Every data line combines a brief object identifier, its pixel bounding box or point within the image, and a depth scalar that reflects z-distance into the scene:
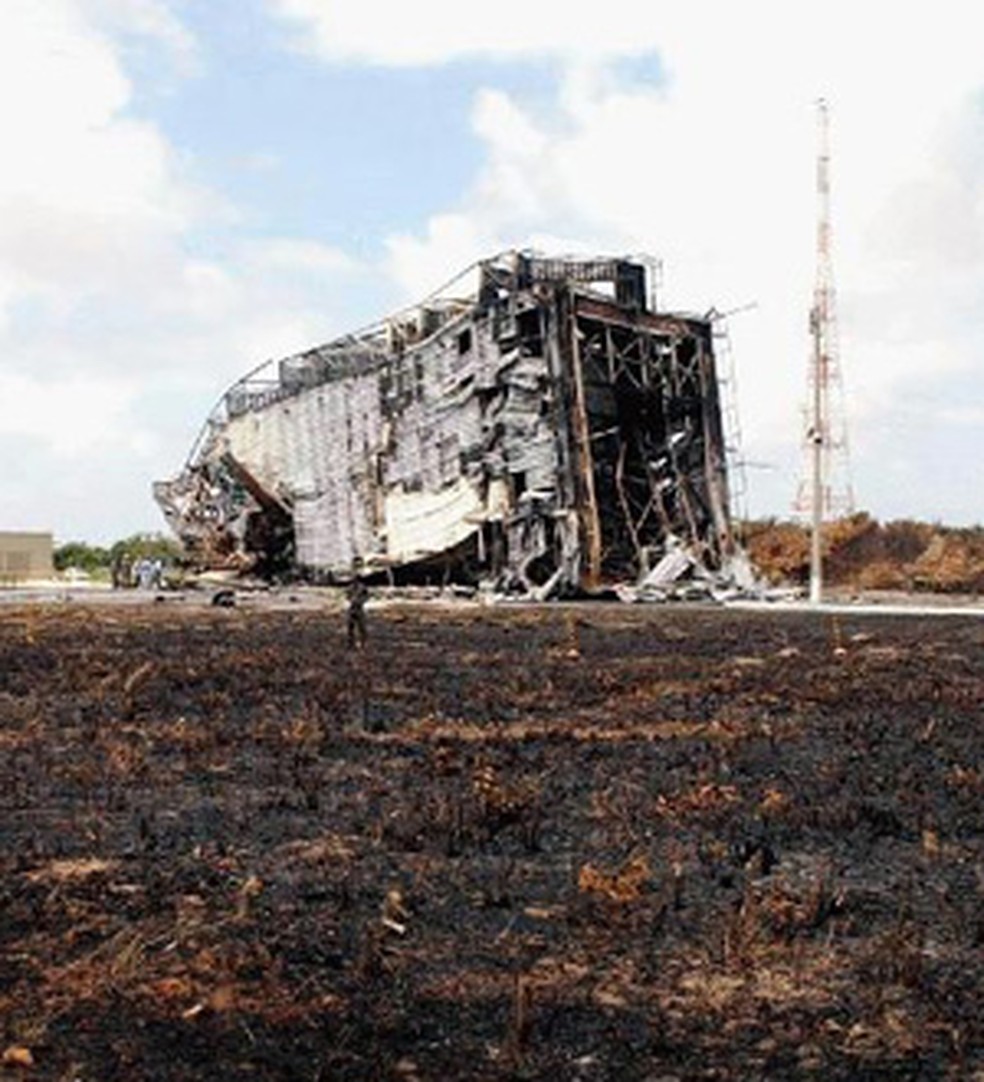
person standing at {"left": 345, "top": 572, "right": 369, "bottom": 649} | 22.12
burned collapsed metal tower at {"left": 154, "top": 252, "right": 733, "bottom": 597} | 42.41
